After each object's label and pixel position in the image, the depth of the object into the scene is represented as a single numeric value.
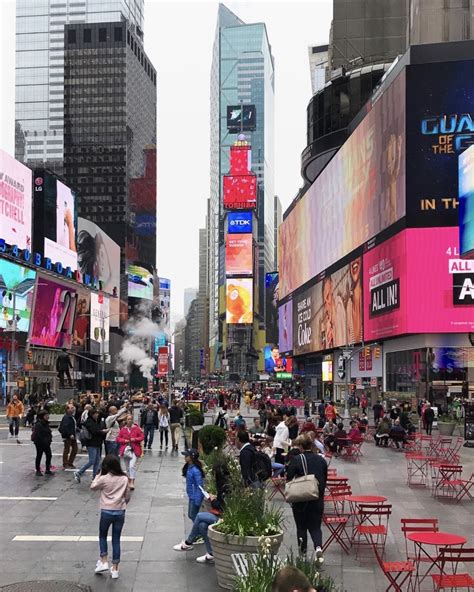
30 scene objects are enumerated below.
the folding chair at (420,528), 9.52
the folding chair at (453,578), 7.73
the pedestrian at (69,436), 19.16
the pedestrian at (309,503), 9.60
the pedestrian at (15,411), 29.38
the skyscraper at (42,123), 185.38
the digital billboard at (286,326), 108.25
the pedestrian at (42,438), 17.93
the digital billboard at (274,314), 190.10
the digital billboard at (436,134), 51.66
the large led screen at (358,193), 54.56
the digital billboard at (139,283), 166.88
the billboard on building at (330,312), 66.56
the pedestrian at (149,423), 25.45
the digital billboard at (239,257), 195.00
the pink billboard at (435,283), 50.69
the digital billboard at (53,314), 78.62
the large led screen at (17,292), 68.12
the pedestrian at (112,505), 9.44
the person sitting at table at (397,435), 26.64
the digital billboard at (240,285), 196.50
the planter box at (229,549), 8.52
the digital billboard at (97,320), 100.00
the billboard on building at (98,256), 113.44
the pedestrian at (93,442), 17.25
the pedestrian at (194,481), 10.82
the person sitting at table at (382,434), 27.78
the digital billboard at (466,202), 31.45
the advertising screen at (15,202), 72.16
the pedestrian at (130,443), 16.98
